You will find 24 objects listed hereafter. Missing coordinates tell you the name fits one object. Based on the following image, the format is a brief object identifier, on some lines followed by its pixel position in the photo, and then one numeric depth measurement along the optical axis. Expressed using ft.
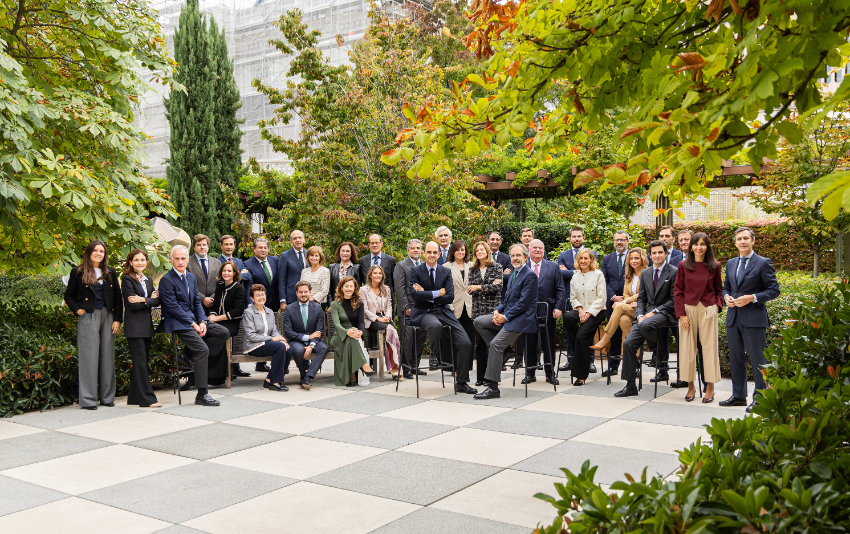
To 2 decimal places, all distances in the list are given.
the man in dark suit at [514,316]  28.09
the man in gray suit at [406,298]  33.13
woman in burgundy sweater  26.55
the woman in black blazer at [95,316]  26.53
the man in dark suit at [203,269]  32.30
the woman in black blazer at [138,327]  27.07
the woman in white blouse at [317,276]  33.96
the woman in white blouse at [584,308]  30.71
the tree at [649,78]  7.45
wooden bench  30.91
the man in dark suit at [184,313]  27.84
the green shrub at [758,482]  6.60
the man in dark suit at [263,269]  34.53
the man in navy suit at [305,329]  31.22
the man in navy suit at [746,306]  25.14
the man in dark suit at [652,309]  28.22
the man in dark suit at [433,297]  30.40
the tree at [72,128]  23.67
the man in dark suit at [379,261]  35.41
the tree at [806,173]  45.03
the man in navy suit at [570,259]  34.71
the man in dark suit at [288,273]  34.42
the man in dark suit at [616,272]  33.09
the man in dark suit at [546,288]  31.19
